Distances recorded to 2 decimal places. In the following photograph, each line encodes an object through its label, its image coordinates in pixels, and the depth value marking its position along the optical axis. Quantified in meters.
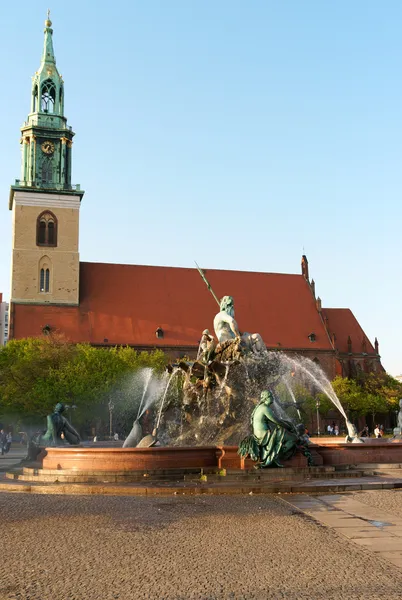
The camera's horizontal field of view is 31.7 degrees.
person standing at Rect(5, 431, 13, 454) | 40.34
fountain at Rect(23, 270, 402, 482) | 15.83
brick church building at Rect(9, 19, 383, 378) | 66.50
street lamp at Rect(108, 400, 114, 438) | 52.61
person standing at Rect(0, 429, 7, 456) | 38.25
